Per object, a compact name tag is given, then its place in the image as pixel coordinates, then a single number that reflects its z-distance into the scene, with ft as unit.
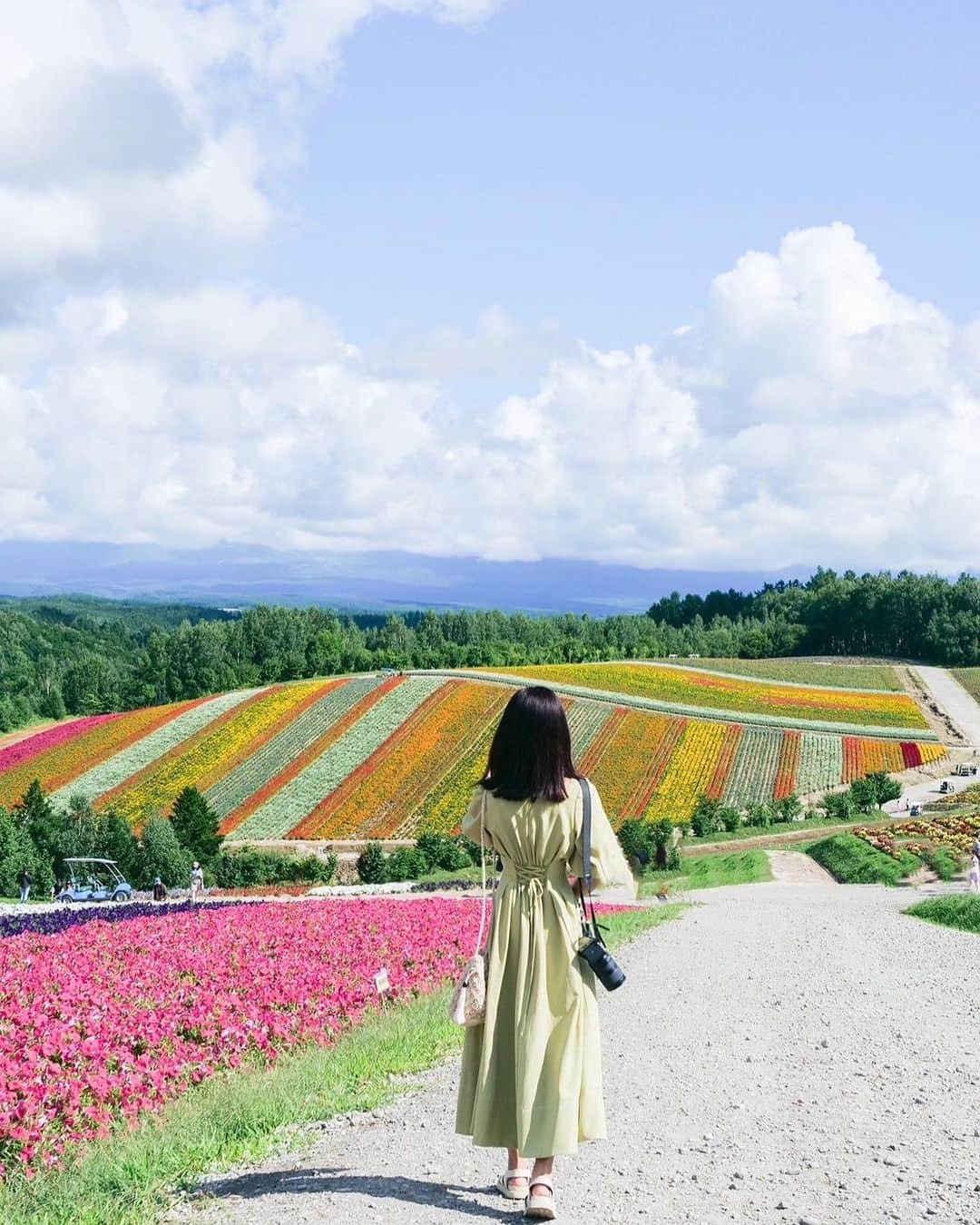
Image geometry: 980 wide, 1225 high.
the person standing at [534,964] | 17.69
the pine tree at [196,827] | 137.18
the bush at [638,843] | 124.36
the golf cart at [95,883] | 108.27
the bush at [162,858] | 126.52
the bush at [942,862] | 89.45
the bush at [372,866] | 125.39
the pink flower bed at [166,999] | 23.86
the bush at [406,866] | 125.49
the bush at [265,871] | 129.70
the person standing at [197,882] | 106.52
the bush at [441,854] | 130.01
